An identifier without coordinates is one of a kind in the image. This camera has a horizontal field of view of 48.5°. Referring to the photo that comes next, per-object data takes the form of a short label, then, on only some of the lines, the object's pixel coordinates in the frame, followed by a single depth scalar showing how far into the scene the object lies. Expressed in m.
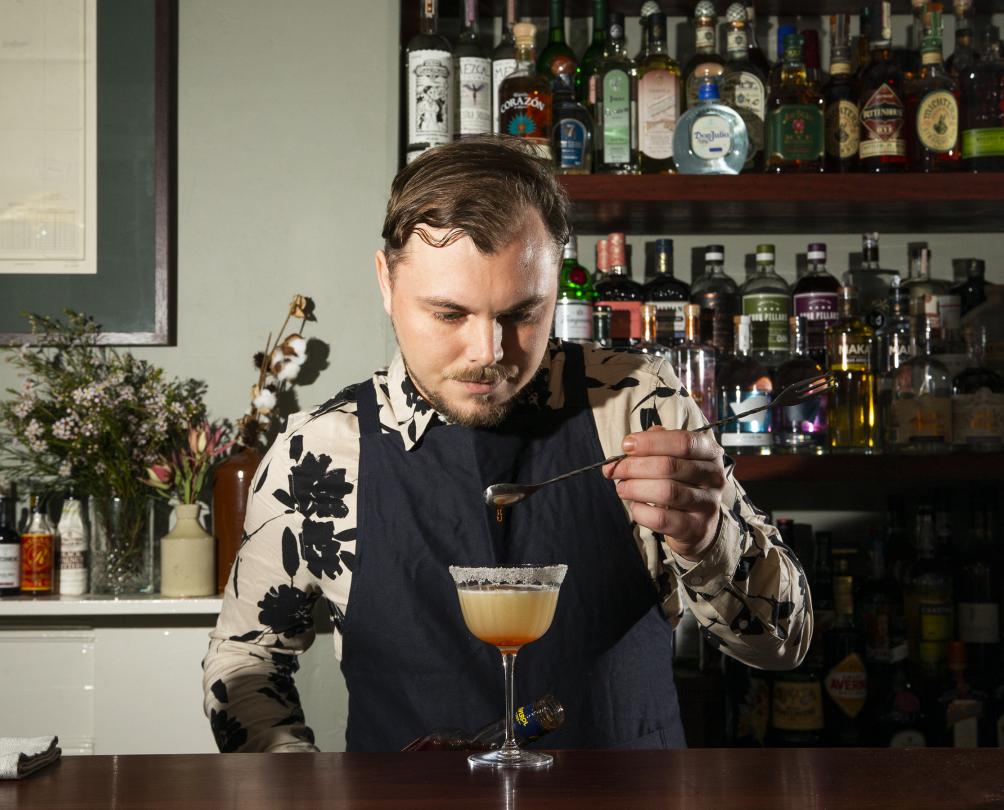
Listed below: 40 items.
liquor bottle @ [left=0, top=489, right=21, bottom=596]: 2.01
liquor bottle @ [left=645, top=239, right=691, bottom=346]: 2.09
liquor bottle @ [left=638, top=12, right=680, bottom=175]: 2.08
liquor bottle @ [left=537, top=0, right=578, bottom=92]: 2.12
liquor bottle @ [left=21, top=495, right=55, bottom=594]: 2.03
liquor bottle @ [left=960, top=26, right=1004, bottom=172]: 2.07
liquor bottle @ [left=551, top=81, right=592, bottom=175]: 2.05
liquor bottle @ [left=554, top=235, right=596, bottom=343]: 2.04
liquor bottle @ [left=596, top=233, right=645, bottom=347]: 2.06
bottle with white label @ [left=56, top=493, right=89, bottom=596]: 2.03
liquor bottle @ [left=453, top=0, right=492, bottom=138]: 2.06
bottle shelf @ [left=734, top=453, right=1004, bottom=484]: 1.98
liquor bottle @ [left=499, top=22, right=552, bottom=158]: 2.04
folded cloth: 0.84
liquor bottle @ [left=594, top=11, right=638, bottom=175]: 2.07
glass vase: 2.03
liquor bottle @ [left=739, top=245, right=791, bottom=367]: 2.11
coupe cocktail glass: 0.96
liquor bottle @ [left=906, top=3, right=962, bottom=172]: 2.09
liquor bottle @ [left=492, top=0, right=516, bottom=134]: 2.08
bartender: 1.20
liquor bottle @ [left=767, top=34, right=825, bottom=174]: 2.07
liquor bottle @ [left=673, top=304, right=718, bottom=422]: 2.07
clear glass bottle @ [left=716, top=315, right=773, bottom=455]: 2.04
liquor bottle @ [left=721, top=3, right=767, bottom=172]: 2.10
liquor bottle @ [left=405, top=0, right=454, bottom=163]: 2.04
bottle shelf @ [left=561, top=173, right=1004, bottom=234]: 2.00
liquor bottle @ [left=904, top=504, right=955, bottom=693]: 2.08
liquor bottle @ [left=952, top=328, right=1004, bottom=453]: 2.04
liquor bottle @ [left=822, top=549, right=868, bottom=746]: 2.08
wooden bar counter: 0.75
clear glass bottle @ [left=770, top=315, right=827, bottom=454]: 2.09
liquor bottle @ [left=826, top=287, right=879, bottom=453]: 2.08
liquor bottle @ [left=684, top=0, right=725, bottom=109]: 2.07
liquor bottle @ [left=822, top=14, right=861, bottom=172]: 2.10
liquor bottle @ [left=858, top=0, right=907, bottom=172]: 2.07
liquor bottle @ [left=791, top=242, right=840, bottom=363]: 2.10
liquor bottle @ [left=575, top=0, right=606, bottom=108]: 2.12
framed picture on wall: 2.20
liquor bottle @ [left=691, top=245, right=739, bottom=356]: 2.12
